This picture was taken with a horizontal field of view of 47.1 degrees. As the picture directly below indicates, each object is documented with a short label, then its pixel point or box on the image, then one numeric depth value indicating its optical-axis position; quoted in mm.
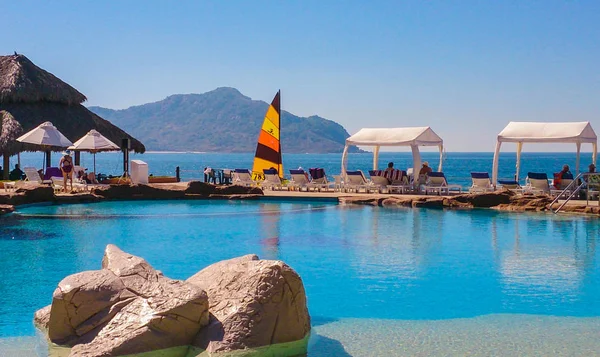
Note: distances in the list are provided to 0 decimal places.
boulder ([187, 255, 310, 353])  5352
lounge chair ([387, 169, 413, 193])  19062
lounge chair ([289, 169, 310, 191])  19688
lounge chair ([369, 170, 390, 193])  19219
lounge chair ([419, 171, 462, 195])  18516
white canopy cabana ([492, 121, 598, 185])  17453
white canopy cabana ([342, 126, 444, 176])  19406
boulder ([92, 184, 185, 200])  18016
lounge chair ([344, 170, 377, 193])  19406
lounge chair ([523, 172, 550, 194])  17281
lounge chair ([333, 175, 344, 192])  19894
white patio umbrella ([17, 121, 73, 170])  18844
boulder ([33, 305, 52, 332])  6294
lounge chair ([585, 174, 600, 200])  15656
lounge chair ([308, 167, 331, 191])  19859
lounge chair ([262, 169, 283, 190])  20062
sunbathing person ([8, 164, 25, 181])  21859
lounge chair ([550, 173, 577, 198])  17000
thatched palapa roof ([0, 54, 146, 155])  23422
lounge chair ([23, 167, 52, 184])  19188
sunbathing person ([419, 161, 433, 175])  19719
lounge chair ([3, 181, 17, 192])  18219
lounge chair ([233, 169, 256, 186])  20641
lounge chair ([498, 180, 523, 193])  17891
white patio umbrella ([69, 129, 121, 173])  19578
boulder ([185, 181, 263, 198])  18734
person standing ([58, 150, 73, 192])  17430
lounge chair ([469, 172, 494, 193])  18250
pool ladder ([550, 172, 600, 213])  15531
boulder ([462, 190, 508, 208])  16688
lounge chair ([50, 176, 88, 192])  18578
